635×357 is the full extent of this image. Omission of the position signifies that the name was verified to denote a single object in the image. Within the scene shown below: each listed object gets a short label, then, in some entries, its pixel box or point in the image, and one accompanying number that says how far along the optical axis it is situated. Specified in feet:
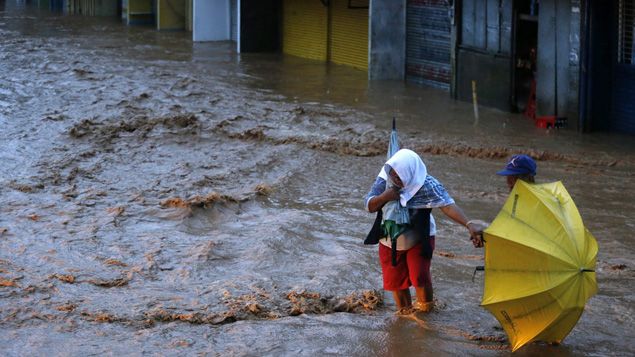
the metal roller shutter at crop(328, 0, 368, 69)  73.41
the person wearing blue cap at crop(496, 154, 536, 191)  21.52
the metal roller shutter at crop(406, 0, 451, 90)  62.59
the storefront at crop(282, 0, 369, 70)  73.97
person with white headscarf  21.97
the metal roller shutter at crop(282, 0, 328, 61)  79.51
